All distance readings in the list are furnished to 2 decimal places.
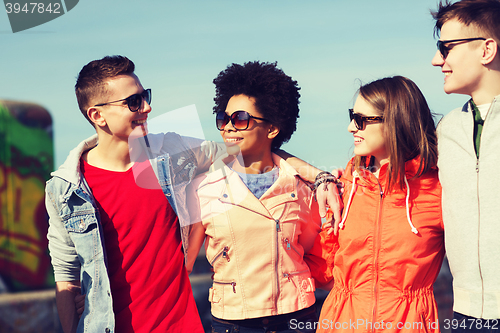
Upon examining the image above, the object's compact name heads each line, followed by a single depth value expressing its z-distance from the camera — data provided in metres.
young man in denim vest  3.14
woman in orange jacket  3.05
